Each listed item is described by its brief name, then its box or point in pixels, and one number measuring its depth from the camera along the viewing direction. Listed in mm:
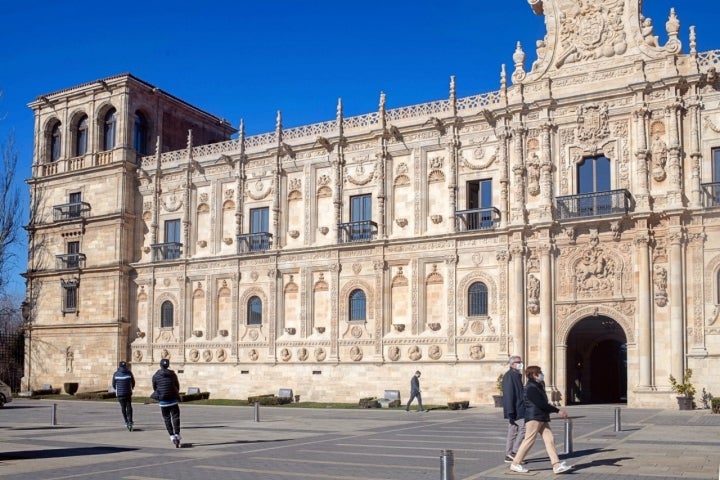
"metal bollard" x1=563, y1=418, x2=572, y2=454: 18312
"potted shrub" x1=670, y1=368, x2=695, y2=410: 33750
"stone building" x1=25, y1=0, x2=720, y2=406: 36625
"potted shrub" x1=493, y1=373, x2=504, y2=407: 37375
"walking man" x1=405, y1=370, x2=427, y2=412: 35469
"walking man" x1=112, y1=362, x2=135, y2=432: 25375
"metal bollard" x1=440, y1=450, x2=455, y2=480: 11023
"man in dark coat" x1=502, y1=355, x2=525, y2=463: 16652
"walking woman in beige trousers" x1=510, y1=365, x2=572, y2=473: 15211
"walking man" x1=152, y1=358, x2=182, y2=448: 20366
